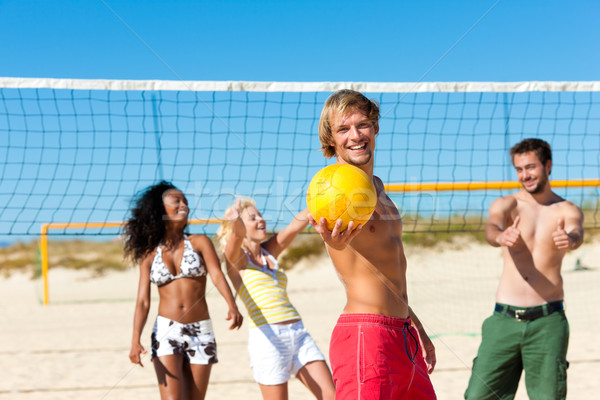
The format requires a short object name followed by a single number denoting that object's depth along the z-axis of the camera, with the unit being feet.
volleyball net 17.29
